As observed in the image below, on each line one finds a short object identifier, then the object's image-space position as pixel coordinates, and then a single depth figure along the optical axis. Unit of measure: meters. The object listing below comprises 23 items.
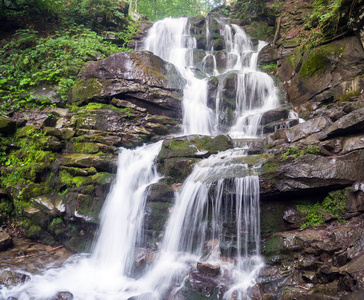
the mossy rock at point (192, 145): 7.23
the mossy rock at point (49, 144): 7.93
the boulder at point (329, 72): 8.34
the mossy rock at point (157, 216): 5.93
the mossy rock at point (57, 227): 6.68
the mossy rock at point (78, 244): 6.50
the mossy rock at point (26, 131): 8.29
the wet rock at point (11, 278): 4.85
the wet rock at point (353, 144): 4.93
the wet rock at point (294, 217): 4.88
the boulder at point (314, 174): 4.71
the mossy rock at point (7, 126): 8.22
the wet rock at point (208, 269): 4.62
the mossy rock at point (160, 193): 6.10
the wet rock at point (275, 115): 9.22
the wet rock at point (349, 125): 5.10
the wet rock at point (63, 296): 4.71
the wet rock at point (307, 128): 6.28
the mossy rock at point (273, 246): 4.57
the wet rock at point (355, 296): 2.85
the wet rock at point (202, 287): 4.34
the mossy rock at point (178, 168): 6.66
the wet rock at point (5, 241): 6.15
